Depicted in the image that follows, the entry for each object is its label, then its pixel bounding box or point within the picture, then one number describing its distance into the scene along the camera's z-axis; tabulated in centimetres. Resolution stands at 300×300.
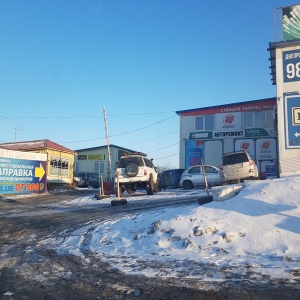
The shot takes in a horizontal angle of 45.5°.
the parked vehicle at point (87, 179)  3582
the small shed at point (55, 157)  2819
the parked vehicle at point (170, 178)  2411
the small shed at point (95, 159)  4825
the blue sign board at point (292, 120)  1769
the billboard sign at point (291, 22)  1830
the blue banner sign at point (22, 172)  2080
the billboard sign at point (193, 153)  3364
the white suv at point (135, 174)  1653
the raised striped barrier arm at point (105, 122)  1970
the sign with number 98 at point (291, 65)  1789
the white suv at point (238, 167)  1648
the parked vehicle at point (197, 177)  1989
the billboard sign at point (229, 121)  3316
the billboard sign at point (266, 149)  3200
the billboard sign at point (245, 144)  3284
